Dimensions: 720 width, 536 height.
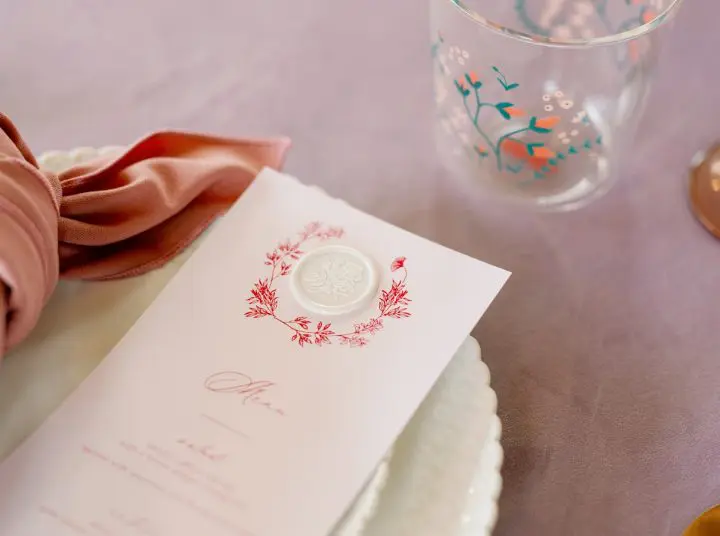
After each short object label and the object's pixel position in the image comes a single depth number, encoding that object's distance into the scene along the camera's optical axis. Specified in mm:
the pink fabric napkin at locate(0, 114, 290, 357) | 410
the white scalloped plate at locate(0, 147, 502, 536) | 403
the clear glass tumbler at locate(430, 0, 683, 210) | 542
